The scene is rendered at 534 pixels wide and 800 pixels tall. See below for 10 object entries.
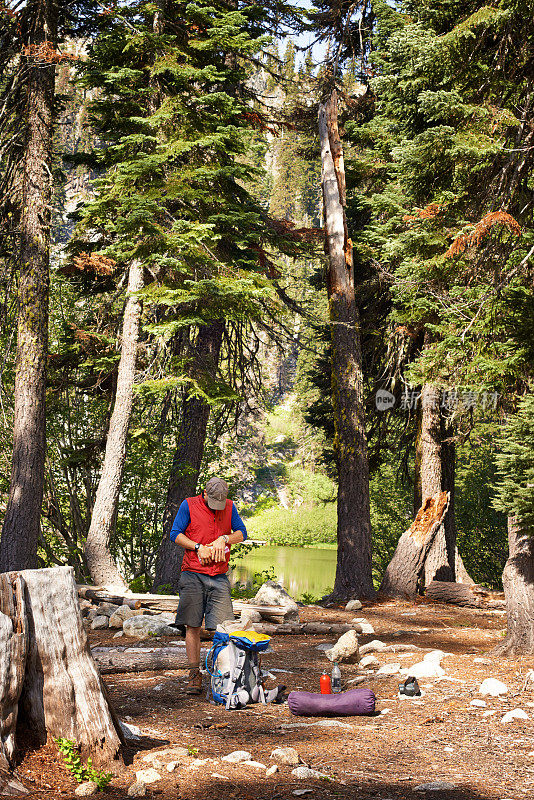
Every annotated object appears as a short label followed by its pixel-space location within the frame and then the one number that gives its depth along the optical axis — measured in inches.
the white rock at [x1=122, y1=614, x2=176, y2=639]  311.7
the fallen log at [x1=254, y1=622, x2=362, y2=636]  332.5
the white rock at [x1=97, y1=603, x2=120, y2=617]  348.8
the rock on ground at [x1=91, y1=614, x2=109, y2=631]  330.6
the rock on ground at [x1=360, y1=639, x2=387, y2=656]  278.1
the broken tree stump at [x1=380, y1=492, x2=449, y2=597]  460.1
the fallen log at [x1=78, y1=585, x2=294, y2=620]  354.3
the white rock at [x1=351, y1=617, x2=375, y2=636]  332.8
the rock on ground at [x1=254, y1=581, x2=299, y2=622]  373.4
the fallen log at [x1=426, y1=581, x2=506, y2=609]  443.8
